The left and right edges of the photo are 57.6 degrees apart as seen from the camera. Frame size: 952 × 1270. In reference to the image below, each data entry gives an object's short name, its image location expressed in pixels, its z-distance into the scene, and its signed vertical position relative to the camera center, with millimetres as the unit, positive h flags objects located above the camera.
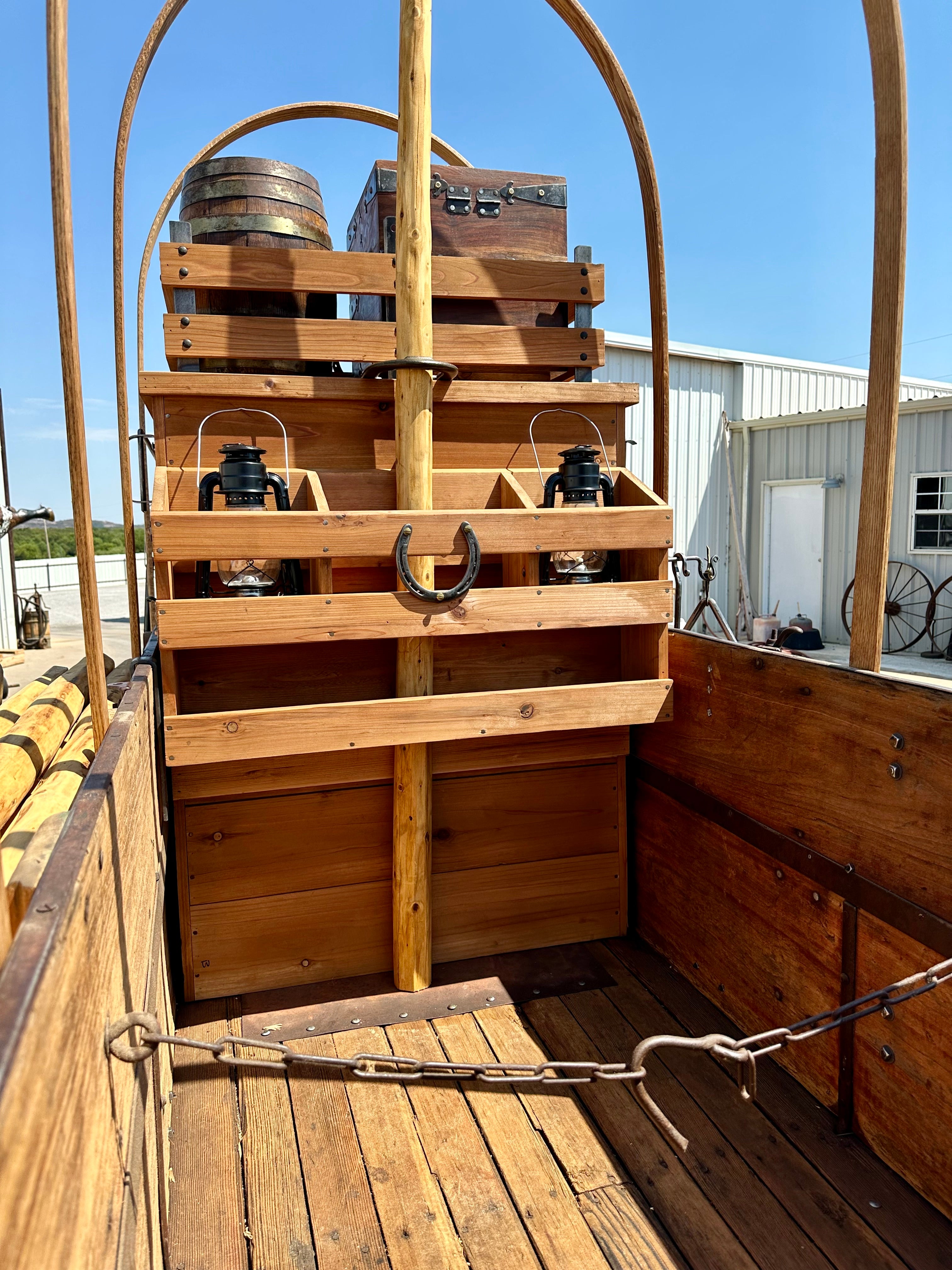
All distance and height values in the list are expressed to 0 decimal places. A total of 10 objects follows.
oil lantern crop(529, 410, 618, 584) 2436 +95
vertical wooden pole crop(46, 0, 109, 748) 1239 +291
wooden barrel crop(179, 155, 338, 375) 2672 +994
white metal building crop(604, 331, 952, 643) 11180 +801
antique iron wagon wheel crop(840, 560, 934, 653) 11086 -1043
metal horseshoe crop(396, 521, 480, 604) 2148 -109
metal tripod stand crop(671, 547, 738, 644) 2595 -172
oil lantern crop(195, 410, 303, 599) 2201 +79
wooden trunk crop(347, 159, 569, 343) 2775 +998
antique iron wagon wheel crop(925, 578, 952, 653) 10688 -1139
